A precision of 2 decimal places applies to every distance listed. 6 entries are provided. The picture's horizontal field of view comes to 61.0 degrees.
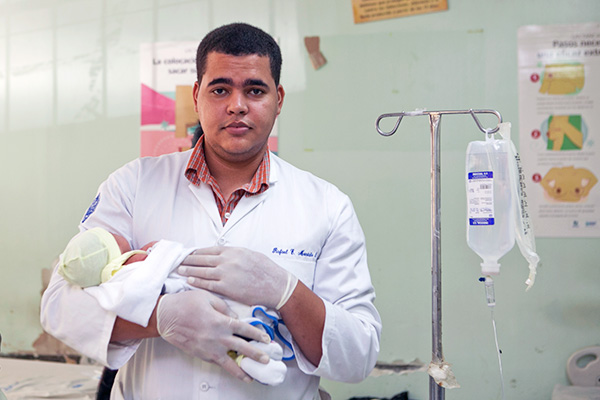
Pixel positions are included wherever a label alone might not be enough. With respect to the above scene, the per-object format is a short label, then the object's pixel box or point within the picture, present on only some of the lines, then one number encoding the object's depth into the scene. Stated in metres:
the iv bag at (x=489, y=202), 1.25
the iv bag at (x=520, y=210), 1.29
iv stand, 1.29
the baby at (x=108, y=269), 0.97
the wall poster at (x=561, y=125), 2.04
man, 1.01
